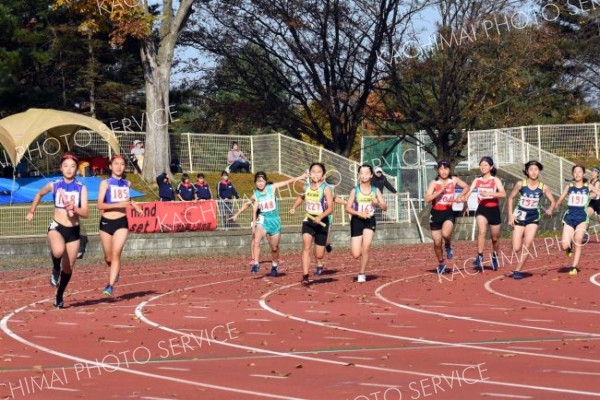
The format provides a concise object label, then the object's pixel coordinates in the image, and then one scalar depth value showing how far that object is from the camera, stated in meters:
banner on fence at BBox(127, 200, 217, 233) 32.75
